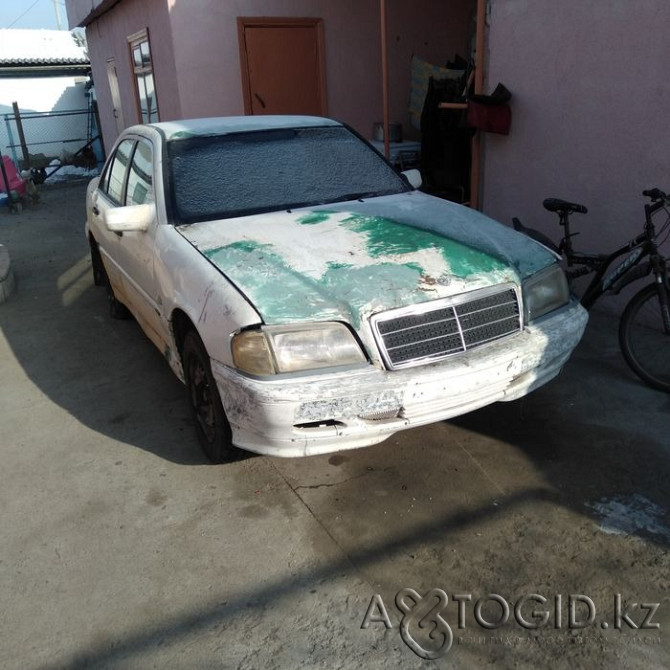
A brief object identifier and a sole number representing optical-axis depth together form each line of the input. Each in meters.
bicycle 3.83
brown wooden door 8.75
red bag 5.50
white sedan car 2.68
